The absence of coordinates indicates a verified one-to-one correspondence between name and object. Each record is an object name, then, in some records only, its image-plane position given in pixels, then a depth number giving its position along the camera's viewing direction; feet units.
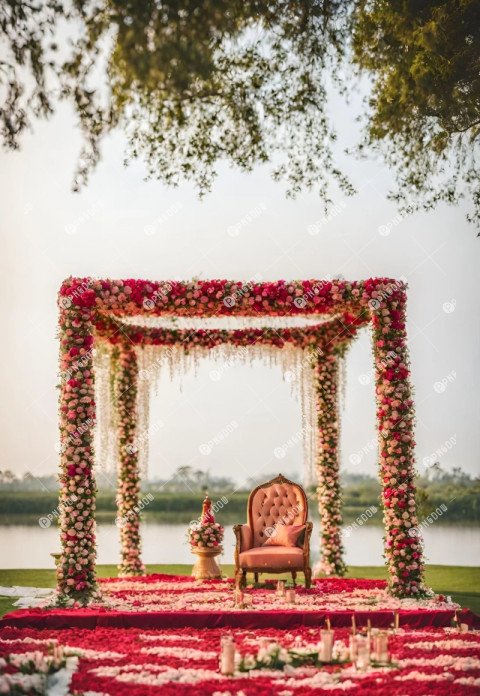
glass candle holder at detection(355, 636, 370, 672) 16.32
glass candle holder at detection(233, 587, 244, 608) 24.52
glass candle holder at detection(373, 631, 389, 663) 16.89
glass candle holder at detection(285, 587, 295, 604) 25.57
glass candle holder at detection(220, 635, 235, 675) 16.01
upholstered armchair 29.99
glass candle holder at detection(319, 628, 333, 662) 17.13
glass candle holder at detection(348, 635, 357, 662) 16.66
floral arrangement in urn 35.32
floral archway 26.96
